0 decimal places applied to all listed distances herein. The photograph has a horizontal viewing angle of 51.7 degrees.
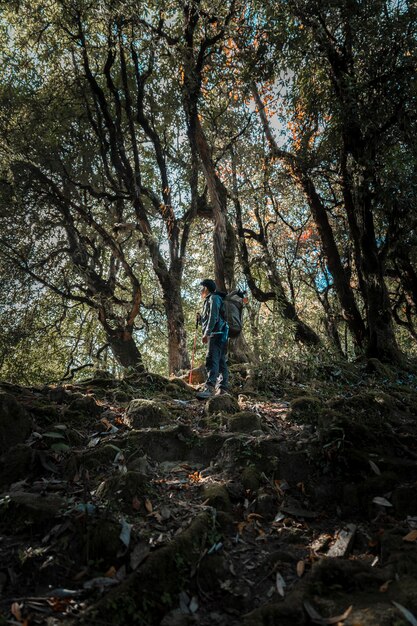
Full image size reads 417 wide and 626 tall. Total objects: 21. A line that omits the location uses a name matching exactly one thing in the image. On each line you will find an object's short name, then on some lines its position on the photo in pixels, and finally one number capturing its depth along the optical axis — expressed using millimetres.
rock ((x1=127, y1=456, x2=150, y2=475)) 4543
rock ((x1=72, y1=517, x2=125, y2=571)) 3248
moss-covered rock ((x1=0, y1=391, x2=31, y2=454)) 4613
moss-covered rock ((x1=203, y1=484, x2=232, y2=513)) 4059
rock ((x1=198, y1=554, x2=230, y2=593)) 3182
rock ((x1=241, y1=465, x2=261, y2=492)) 4398
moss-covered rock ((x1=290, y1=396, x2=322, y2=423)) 6102
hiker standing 7672
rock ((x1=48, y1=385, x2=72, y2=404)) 6078
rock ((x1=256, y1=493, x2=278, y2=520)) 4102
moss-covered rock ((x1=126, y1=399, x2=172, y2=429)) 5676
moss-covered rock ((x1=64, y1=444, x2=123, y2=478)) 4457
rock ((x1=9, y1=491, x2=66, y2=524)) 3529
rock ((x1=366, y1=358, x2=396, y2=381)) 9315
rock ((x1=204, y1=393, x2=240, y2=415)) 6449
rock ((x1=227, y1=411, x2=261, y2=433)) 5621
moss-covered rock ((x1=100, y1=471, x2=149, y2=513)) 3908
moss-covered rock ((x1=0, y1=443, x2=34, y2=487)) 4203
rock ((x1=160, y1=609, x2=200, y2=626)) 2791
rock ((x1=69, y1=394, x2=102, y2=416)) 5906
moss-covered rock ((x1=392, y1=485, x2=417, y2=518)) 3848
